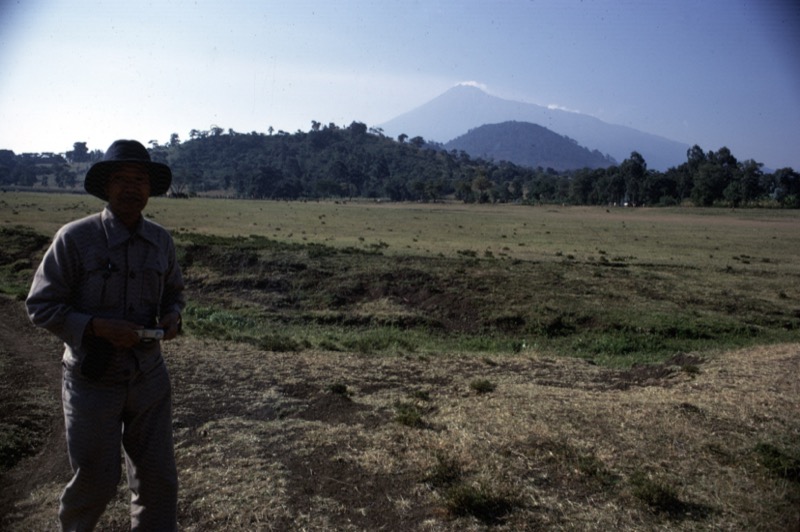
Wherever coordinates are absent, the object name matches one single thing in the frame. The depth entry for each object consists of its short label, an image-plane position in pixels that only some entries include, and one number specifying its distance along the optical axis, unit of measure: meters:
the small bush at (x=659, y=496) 5.08
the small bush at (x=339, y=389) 8.27
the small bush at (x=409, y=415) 6.94
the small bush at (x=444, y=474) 5.46
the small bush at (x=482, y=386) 8.63
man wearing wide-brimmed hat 3.51
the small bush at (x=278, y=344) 11.84
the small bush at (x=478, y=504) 4.88
